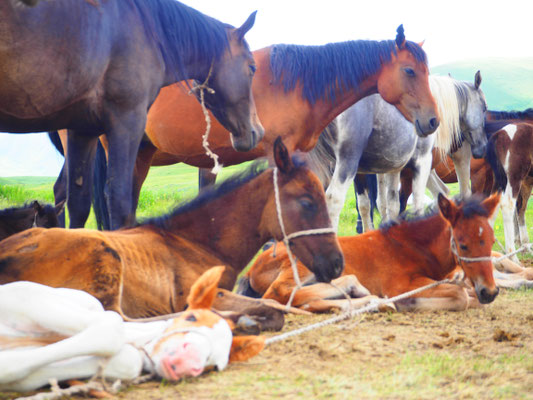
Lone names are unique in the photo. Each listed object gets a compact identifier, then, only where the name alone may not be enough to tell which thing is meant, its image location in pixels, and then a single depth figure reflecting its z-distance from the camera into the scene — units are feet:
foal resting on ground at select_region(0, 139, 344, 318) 11.37
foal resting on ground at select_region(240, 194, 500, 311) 16.61
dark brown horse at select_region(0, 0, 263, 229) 12.64
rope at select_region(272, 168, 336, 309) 13.48
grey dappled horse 24.36
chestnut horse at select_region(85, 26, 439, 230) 21.16
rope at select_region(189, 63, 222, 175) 17.43
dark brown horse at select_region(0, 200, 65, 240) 16.52
